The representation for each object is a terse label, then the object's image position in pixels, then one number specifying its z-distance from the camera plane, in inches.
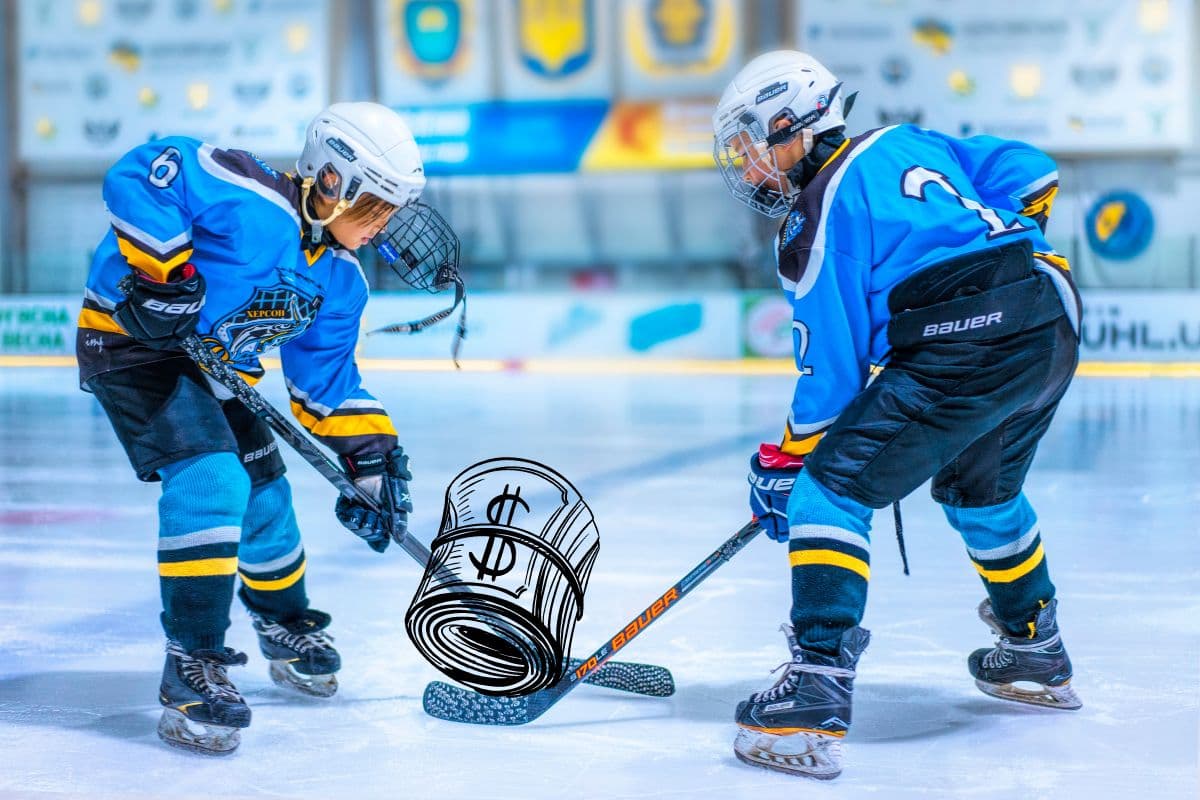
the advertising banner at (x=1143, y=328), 370.6
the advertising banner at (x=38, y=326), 421.7
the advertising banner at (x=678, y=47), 484.4
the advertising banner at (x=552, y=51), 498.6
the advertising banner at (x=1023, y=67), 461.7
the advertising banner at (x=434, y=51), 505.7
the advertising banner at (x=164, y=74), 516.7
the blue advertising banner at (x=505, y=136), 493.4
